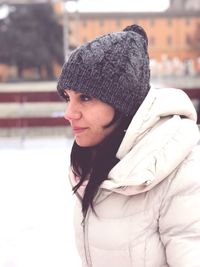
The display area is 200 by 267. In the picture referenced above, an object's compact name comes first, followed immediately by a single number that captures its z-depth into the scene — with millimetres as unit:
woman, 754
